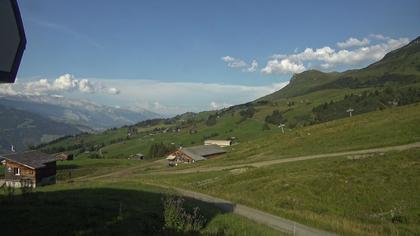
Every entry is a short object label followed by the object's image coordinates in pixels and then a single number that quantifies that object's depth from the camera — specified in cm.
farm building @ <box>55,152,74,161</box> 18516
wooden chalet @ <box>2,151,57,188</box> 8531
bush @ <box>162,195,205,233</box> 1495
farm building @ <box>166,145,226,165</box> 14150
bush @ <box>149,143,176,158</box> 19529
